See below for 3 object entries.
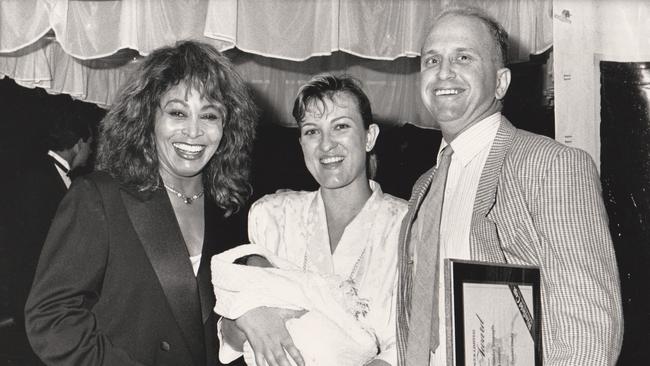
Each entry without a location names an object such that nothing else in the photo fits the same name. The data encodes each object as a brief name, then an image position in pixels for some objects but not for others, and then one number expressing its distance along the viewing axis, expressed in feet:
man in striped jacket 4.87
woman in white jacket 6.03
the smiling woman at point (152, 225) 6.15
